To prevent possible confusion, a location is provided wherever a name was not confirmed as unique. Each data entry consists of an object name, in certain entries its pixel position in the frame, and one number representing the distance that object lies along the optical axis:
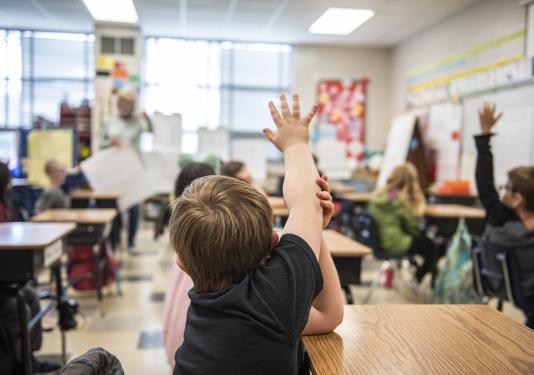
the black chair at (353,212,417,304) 3.60
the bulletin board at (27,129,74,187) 6.40
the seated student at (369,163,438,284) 3.63
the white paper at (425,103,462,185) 5.75
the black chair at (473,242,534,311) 2.30
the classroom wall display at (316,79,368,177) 7.71
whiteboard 4.52
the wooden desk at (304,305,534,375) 0.83
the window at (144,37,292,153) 7.59
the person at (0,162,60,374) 1.99
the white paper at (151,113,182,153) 5.57
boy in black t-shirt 0.79
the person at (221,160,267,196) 2.46
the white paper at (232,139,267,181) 6.20
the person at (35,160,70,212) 3.73
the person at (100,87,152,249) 4.69
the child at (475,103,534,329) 2.19
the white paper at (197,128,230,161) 5.89
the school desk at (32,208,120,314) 3.28
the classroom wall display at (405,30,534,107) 4.70
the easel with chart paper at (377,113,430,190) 6.26
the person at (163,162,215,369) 1.34
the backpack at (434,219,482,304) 3.14
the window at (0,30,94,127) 7.43
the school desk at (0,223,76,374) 2.02
